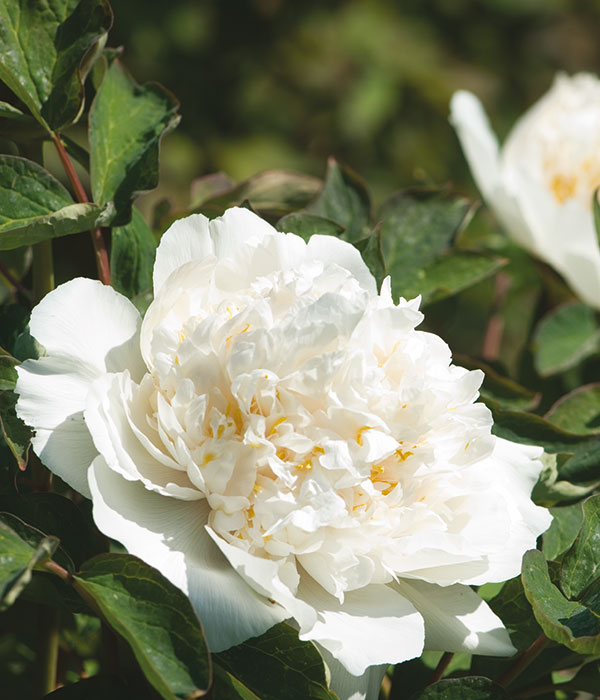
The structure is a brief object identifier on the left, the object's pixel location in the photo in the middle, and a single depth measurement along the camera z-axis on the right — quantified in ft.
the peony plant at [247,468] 2.90
